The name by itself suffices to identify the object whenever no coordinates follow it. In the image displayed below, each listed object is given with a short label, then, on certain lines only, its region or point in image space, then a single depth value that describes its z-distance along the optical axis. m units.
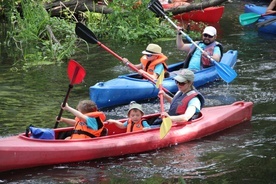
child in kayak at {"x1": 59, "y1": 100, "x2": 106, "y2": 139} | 13.20
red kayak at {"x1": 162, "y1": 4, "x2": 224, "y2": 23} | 30.77
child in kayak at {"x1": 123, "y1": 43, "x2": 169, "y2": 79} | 18.03
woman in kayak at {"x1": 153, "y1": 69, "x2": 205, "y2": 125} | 14.27
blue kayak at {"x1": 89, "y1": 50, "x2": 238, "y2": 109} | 17.11
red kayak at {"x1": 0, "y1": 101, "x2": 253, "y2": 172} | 12.48
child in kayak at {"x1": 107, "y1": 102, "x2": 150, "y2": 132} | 13.83
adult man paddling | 19.61
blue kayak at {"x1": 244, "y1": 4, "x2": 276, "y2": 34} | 28.27
